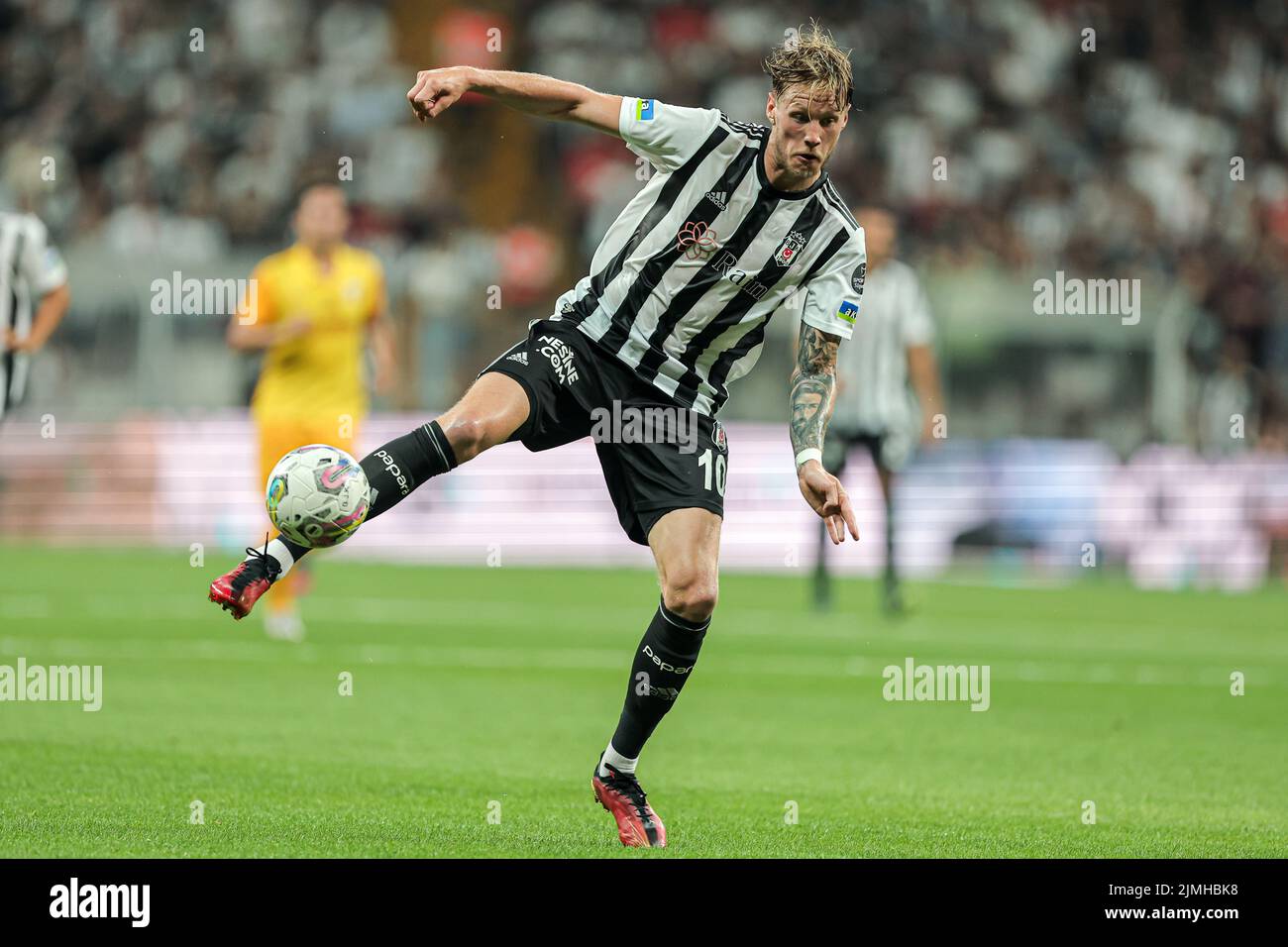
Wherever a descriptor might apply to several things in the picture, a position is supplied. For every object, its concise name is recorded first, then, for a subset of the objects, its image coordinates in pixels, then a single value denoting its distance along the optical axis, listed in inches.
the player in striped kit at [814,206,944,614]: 572.7
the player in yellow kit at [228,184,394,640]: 479.2
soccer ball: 221.6
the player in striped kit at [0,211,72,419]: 443.5
